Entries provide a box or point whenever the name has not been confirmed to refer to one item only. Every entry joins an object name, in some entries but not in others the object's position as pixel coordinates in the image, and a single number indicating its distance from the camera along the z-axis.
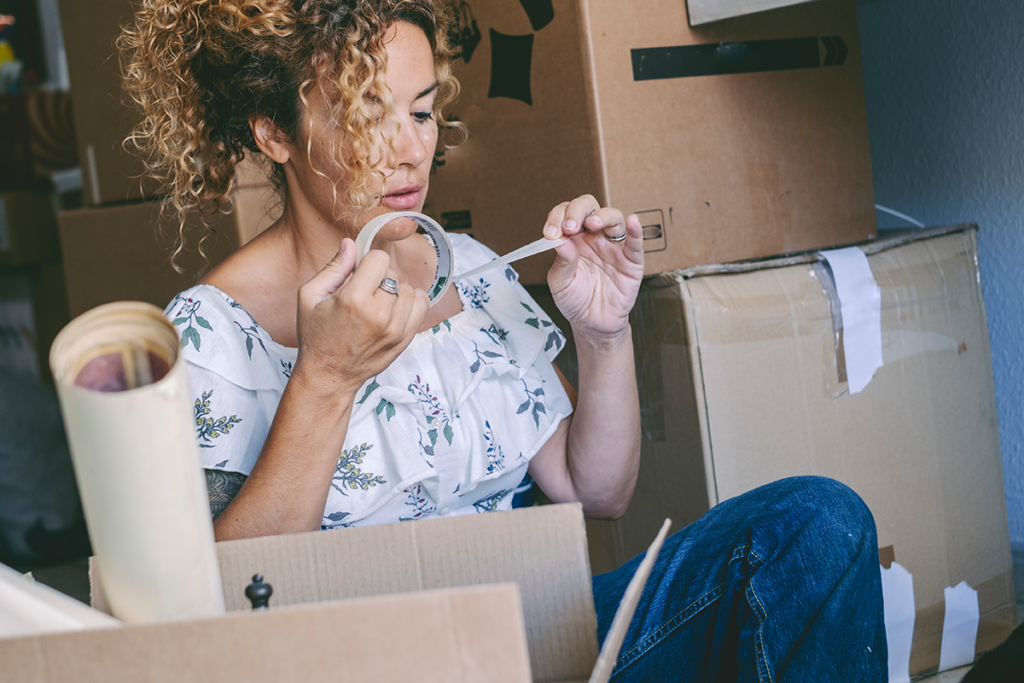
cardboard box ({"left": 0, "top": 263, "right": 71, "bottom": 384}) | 2.24
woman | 0.70
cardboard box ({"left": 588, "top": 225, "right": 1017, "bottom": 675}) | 1.02
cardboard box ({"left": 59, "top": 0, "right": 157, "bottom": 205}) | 1.38
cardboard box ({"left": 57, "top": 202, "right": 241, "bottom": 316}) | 1.35
